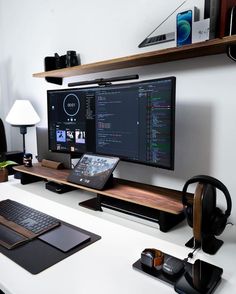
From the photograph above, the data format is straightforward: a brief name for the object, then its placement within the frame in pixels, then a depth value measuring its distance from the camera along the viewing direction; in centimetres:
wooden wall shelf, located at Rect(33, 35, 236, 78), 98
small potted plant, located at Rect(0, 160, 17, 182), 178
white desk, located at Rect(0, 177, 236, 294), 73
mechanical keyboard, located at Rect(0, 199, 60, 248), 100
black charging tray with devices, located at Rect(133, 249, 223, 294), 71
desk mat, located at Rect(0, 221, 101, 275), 83
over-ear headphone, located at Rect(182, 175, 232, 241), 85
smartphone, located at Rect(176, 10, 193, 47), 108
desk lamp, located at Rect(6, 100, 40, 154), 201
